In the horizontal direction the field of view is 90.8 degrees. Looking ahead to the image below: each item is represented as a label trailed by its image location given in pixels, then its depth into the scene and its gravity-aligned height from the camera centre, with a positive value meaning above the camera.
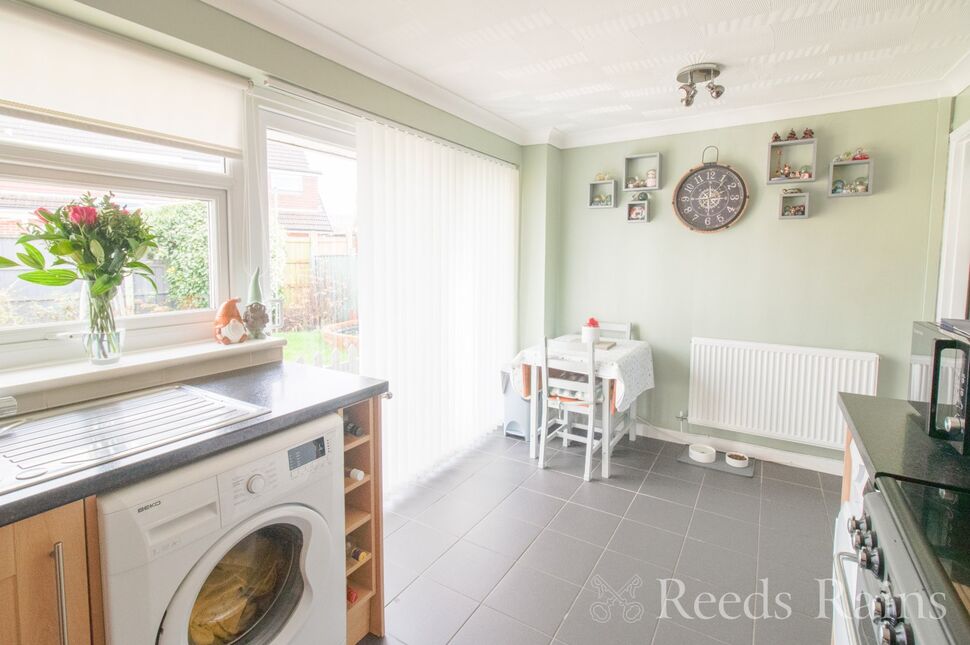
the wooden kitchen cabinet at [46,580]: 0.92 -0.60
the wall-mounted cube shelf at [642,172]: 3.56 +0.90
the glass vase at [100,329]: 1.56 -0.15
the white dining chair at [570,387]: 3.07 -0.65
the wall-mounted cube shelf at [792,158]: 3.07 +0.88
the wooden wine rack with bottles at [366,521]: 1.75 -0.86
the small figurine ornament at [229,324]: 1.91 -0.16
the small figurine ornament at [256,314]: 2.01 -0.12
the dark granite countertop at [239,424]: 0.96 -0.39
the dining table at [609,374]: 3.05 -0.57
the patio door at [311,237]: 2.24 +0.24
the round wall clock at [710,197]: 3.31 +0.66
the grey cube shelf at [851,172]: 2.91 +0.75
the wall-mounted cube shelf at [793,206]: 3.12 +0.57
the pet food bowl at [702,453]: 3.31 -1.14
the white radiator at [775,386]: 3.06 -0.65
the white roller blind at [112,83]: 1.44 +0.69
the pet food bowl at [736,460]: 3.25 -1.15
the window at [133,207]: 1.50 +0.27
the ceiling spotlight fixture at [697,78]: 2.51 +1.14
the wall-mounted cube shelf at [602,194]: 3.74 +0.75
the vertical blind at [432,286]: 2.62 +0.01
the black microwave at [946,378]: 1.18 -0.22
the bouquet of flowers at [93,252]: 1.47 +0.10
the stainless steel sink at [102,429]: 1.06 -0.39
